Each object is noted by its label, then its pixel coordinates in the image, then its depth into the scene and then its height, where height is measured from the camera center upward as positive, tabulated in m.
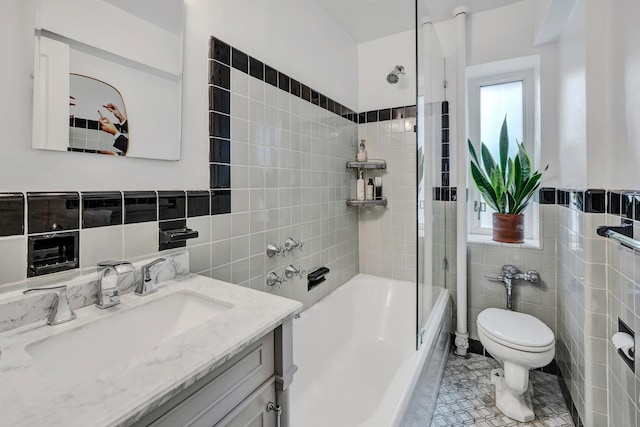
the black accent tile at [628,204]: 1.08 +0.04
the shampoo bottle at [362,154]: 2.40 +0.49
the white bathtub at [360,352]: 1.40 -0.84
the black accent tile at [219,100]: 1.26 +0.50
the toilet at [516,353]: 1.56 -0.75
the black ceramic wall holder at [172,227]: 1.08 -0.05
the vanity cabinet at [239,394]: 0.57 -0.40
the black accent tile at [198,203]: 1.17 +0.04
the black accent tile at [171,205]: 1.08 +0.03
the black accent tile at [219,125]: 1.26 +0.39
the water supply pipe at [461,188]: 2.16 +0.19
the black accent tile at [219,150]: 1.26 +0.28
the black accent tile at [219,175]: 1.27 +0.17
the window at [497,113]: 2.29 +0.82
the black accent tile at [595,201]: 1.30 +0.06
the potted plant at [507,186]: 2.05 +0.20
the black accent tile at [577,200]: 1.45 +0.08
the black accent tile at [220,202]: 1.27 +0.05
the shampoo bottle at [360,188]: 2.42 +0.21
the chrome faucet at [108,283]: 0.84 -0.20
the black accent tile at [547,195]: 1.99 +0.13
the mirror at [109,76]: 0.81 +0.43
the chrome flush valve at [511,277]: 2.03 -0.43
